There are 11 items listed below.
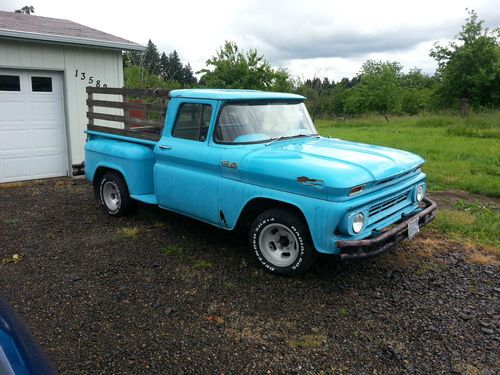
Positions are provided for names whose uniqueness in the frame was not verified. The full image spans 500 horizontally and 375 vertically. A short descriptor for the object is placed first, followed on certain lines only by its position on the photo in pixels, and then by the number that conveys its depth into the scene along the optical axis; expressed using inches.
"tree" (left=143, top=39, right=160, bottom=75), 2958.9
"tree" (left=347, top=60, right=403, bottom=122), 1577.3
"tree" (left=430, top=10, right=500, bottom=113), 1058.7
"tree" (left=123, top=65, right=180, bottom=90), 785.6
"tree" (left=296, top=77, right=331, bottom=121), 1078.9
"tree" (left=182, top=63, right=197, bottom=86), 2927.4
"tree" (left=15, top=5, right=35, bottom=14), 1413.1
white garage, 325.1
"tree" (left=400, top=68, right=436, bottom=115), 1477.6
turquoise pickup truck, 147.3
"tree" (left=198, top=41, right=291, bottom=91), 650.8
